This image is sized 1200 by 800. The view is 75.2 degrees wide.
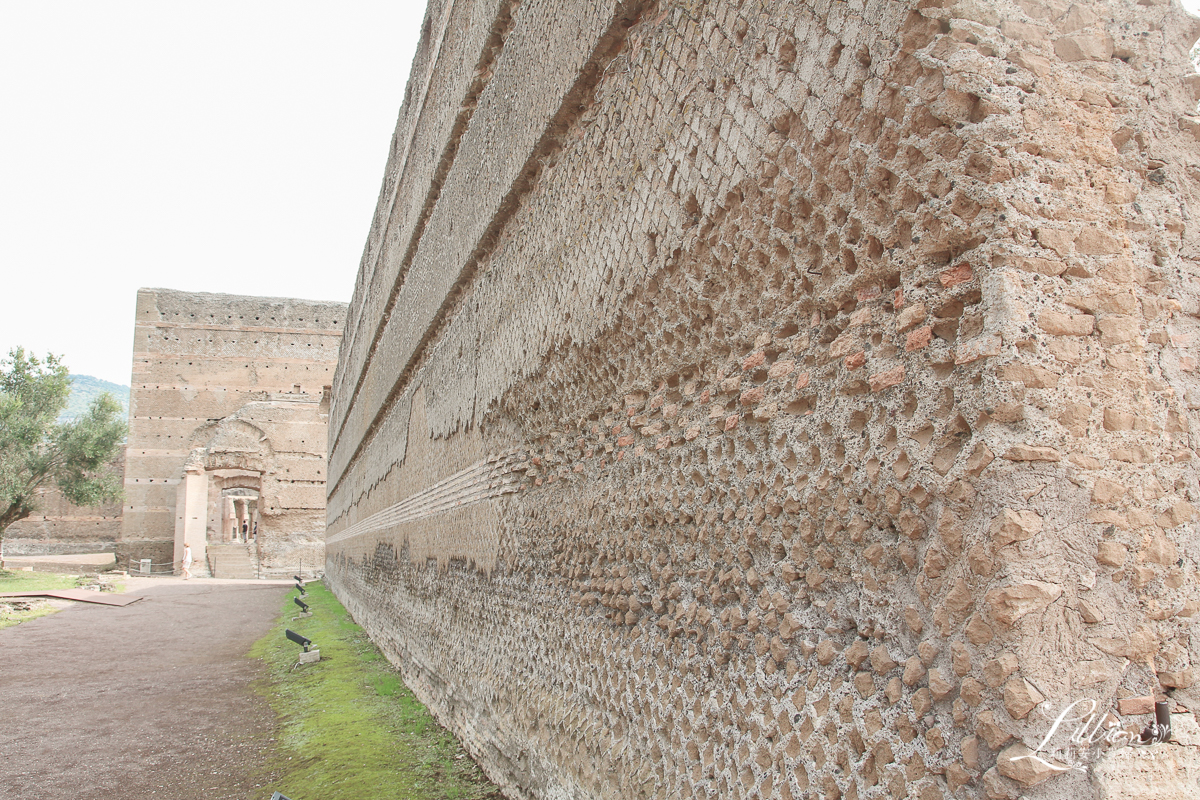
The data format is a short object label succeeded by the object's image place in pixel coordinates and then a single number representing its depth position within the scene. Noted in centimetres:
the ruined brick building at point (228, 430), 2523
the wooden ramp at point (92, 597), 1491
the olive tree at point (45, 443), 2122
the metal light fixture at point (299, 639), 861
